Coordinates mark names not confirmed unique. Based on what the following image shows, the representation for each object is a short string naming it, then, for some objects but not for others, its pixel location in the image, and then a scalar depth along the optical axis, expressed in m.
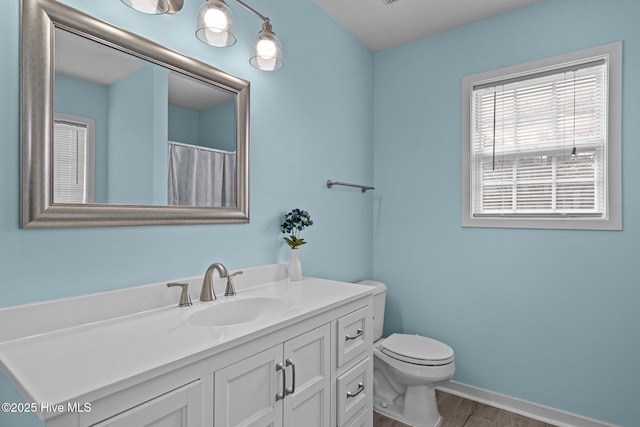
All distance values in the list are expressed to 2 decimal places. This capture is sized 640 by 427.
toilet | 1.96
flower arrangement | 1.87
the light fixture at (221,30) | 1.16
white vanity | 0.74
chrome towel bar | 2.26
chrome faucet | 1.41
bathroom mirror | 1.04
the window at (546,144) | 1.93
